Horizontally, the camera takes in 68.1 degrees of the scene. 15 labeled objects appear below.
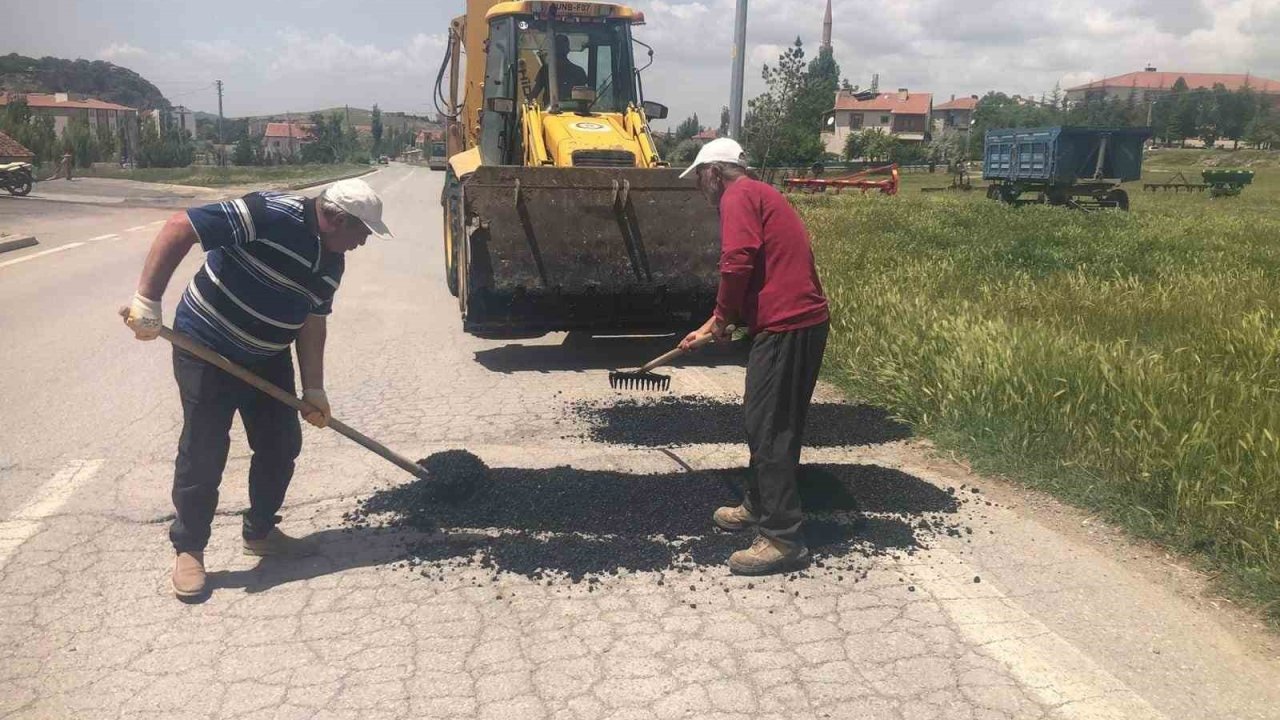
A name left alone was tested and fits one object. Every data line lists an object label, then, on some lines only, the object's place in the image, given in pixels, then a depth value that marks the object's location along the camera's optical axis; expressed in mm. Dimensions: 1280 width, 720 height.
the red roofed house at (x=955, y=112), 133875
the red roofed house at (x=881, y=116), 110250
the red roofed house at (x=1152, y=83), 150125
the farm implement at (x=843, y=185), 29389
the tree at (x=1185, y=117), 84625
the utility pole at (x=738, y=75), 12203
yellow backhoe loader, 7395
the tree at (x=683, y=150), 27334
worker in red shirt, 3889
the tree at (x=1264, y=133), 73562
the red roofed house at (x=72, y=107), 118600
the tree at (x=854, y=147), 72875
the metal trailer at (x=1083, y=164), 25719
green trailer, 32750
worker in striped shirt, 3498
